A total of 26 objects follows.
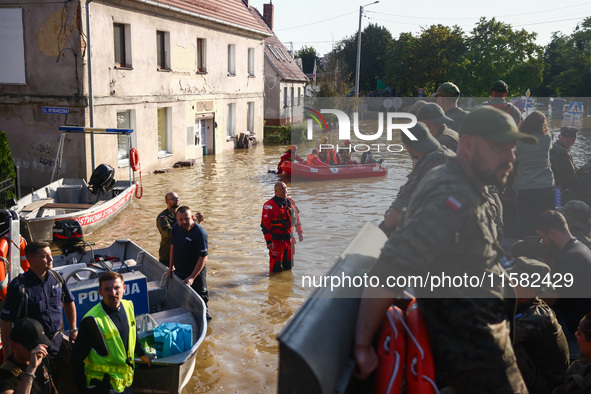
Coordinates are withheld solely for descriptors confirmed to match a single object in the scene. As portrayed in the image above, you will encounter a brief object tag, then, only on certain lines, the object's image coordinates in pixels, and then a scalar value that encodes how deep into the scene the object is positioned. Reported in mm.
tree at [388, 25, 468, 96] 60562
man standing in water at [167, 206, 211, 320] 8078
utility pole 44750
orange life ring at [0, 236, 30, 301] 6820
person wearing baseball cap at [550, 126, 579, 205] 8078
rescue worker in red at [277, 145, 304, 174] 22641
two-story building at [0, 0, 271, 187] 18172
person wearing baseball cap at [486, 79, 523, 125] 7039
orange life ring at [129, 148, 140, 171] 17234
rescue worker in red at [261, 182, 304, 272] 10258
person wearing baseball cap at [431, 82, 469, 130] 6379
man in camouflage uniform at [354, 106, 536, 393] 2387
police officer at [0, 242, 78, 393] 5398
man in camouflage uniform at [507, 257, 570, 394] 4039
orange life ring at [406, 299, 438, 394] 2453
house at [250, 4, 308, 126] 42000
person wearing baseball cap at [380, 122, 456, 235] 4301
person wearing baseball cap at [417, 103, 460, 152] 5277
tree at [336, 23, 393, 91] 81875
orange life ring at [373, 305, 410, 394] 2430
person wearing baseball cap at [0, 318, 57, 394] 4410
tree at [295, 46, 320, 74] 90625
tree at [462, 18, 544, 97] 53656
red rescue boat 22641
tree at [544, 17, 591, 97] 65500
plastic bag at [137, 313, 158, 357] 6118
